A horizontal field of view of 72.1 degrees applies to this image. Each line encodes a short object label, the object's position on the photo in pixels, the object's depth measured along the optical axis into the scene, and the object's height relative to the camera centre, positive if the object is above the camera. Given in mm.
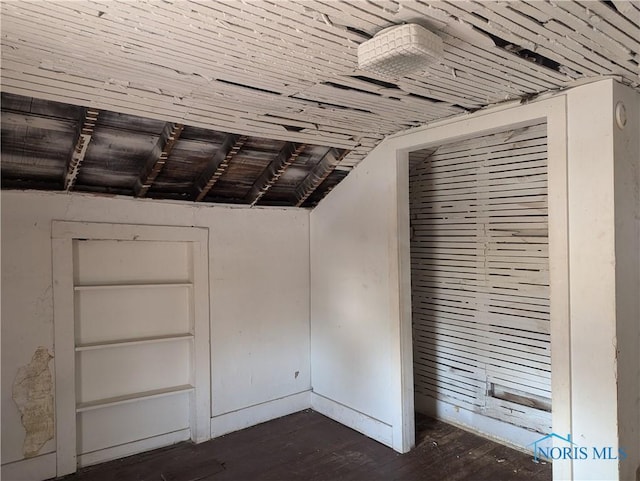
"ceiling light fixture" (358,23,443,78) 1521 +694
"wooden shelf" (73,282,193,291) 2959 -284
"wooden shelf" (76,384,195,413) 2922 -1069
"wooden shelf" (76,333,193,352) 2949 -678
